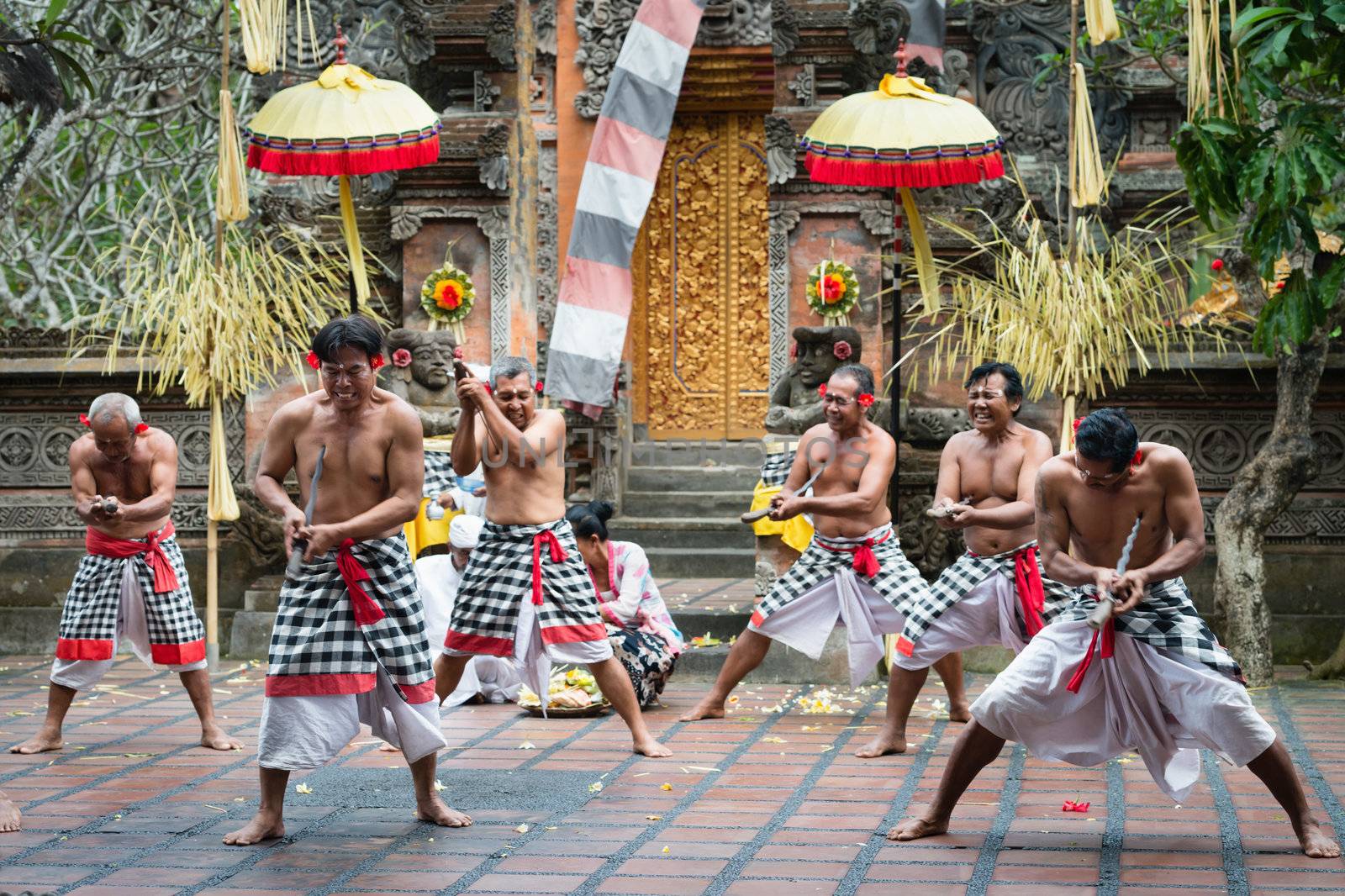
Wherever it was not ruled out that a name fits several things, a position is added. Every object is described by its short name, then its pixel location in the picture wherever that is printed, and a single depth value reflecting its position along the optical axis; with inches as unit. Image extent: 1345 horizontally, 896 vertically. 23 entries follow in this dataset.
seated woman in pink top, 682.2
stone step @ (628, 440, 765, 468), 1081.4
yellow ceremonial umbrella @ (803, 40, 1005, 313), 724.0
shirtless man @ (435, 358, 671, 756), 586.2
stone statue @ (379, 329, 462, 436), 828.0
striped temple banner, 884.0
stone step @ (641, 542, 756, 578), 972.6
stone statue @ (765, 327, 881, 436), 763.5
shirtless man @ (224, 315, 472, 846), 458.6
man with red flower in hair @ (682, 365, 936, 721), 642.2
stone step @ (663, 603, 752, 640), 796.0
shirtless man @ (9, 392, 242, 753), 612.4
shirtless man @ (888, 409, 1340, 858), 431.5
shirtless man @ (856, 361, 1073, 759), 584.1
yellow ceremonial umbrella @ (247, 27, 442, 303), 733.3
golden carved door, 1093.8
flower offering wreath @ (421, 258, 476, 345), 907.4
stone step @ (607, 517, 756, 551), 1001.5
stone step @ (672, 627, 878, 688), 751.1
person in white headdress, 697.7
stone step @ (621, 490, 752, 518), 1026.7
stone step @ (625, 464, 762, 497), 1048.8
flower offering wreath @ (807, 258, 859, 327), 866.8
